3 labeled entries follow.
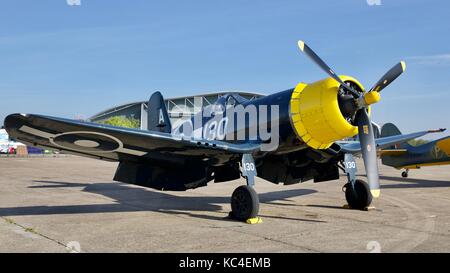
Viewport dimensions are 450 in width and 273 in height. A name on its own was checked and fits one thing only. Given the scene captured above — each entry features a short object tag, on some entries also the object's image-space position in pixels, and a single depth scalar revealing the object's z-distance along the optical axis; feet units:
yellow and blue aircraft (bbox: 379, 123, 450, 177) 53.31
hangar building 241.14
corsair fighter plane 22.27
